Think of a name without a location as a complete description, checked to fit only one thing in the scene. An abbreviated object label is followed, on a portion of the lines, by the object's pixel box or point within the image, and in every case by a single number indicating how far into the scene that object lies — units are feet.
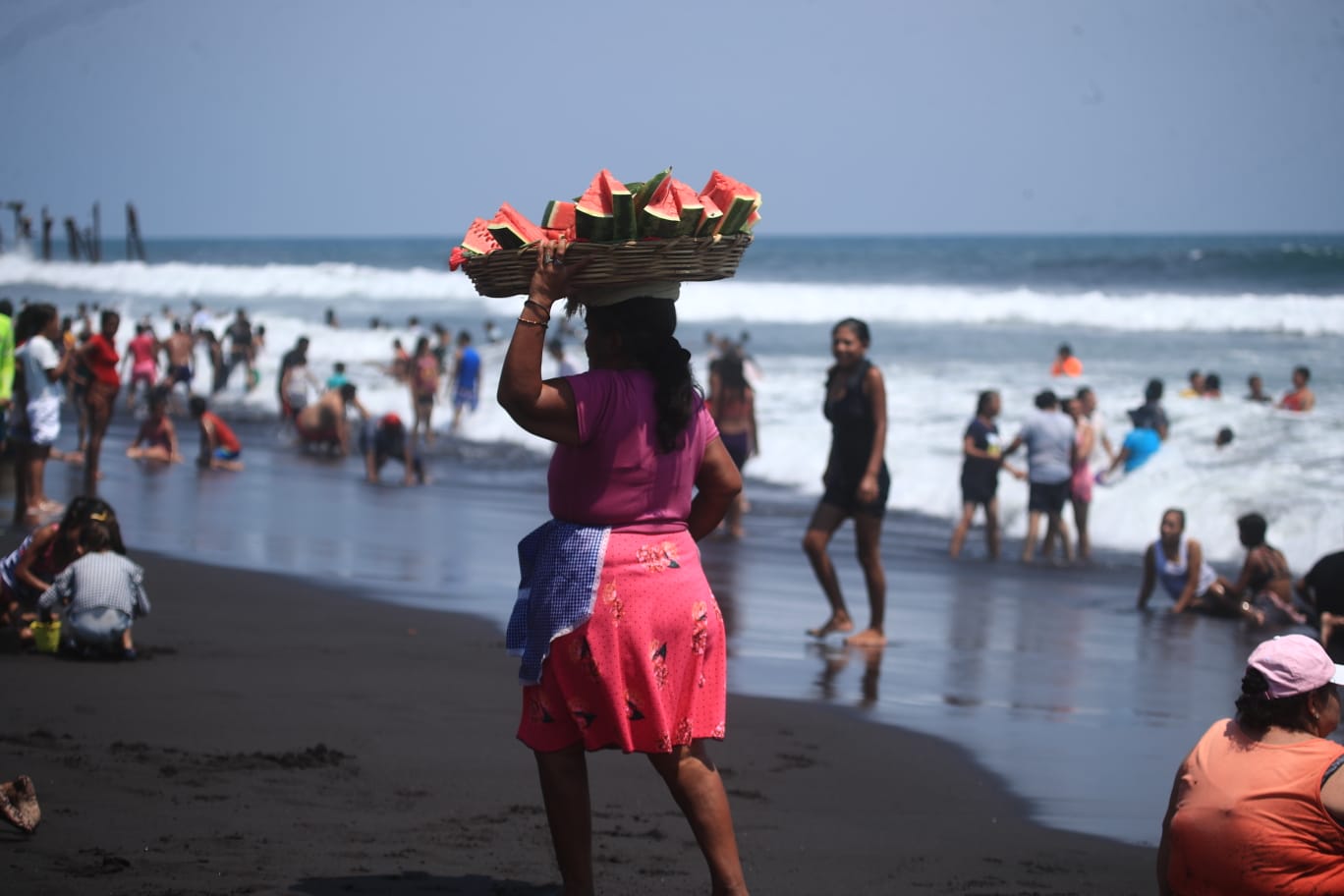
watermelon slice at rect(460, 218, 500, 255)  22.85
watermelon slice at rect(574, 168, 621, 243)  21.85
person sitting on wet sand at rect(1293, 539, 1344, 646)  55.77
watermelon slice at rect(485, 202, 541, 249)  22.40
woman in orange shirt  20.94
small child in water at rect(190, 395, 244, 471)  105.50
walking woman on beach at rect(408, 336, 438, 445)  129.39
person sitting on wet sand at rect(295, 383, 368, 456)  122.72
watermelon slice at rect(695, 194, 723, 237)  22.43
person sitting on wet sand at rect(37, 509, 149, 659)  42.80
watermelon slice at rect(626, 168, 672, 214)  22.18
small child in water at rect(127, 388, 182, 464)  107.76
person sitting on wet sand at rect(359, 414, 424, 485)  105.60
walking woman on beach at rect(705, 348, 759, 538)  84.12
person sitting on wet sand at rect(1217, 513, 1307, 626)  64.90
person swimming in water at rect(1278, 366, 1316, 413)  124.88
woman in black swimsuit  50.85
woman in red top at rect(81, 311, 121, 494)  81.56
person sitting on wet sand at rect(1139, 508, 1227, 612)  67.26
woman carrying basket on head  22.29
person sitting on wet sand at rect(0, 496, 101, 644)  45.19
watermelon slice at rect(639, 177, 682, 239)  21.93
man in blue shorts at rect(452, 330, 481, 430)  143.13
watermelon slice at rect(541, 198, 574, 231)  22.86
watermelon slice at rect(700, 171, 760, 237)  22.93
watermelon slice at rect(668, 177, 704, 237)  22.07
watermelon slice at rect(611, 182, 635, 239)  21.70
